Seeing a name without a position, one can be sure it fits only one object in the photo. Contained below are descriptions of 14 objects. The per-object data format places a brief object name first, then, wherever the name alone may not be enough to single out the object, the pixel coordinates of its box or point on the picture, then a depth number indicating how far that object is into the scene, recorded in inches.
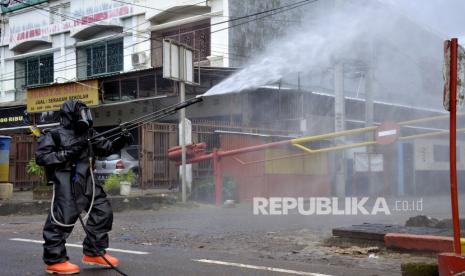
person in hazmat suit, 208.8
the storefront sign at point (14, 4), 1004.6
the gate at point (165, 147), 627.8
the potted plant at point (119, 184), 546.9
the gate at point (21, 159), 716.7
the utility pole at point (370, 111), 461.2
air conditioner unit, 870.4
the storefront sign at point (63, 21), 914.7
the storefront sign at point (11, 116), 965.2
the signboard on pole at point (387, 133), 394.6
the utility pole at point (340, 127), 596.7
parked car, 673.7
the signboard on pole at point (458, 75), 159.0
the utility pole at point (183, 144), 518.9
